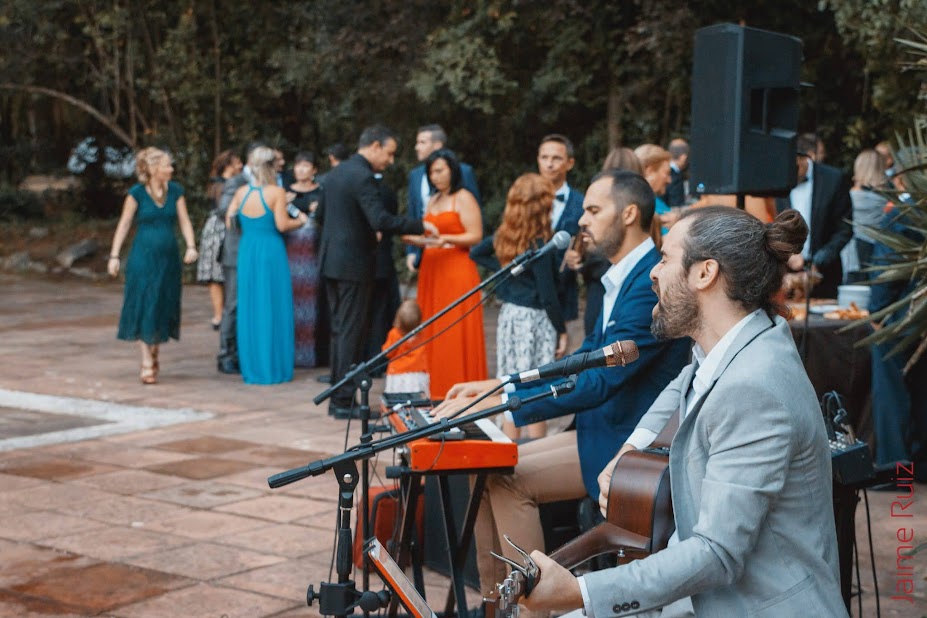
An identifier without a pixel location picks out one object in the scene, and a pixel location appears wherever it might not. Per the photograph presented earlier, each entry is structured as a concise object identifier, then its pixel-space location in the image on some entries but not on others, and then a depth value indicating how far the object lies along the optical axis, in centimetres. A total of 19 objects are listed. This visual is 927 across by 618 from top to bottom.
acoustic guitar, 290
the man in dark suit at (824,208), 784
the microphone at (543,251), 423
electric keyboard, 376
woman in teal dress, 978
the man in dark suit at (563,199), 745
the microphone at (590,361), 297
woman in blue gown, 1005
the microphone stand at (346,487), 283
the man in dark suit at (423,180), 855
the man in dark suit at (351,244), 863
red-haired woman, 698
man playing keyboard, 414
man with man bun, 244
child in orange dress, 761
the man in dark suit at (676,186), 1012
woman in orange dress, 816
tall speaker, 594
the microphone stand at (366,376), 409
